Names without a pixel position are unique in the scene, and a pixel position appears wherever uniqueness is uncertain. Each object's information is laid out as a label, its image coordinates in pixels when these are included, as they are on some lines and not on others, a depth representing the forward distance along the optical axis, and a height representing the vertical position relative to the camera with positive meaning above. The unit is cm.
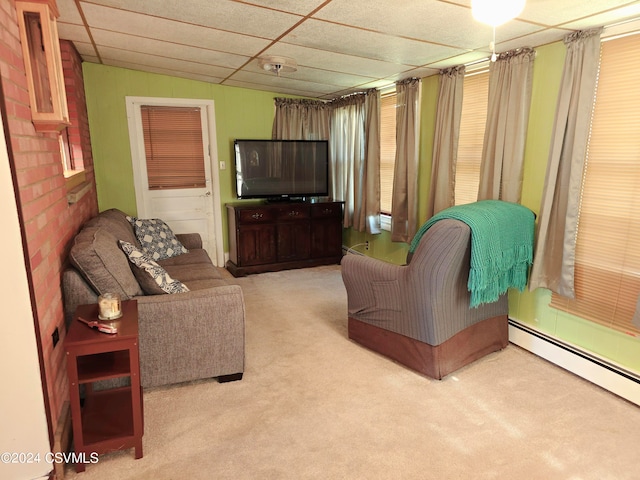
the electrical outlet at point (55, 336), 191 -85
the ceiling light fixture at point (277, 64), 334 +79
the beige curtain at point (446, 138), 337 +18
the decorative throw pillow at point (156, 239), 367 -74
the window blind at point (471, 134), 324 +20
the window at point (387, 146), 439 +14
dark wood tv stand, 464 -91
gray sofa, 216 -87
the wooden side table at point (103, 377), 174 -97
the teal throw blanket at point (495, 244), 229 -50
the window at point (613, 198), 225 -22
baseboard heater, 232 -126
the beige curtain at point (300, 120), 508 +49
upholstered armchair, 231 -94
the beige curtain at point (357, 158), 455 +1
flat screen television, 476 -12
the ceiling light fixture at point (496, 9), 161 +59
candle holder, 195 -71
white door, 452 -42
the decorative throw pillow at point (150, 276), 237 -69
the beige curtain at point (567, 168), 237 -5
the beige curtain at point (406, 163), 388 -4
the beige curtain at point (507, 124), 278 +25
